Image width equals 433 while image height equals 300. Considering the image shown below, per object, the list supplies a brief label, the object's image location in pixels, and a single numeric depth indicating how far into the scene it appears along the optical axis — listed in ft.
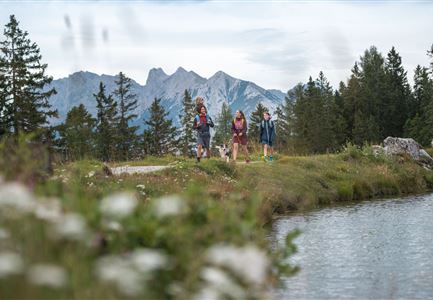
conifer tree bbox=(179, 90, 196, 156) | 331.65
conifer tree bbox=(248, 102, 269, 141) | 366.39
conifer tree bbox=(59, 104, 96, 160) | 248.93
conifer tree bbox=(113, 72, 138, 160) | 282.97
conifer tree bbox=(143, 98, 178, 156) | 315.90
